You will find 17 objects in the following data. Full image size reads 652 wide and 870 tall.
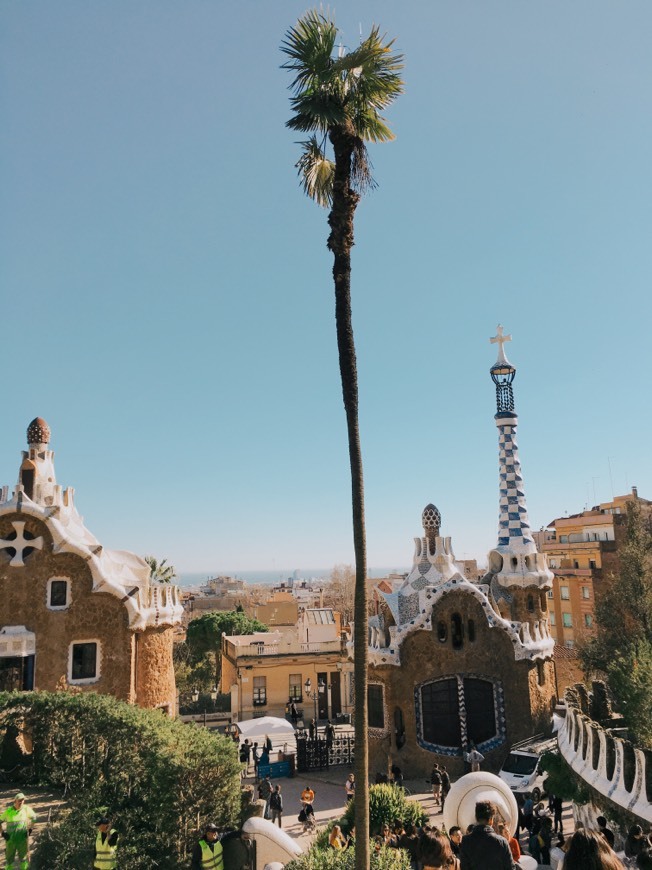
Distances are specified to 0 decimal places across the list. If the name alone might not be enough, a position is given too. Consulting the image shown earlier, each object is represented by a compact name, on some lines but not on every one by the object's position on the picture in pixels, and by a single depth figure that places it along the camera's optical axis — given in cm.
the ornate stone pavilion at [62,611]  1884
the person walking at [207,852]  959
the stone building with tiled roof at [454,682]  2148
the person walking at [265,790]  1650
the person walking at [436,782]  1771
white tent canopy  2134
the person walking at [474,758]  1973
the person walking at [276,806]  1567
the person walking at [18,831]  1029
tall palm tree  902
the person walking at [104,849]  959
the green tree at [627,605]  2650
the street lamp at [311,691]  3198
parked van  1698
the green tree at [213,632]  4512
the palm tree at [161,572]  3993
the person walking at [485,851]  614
